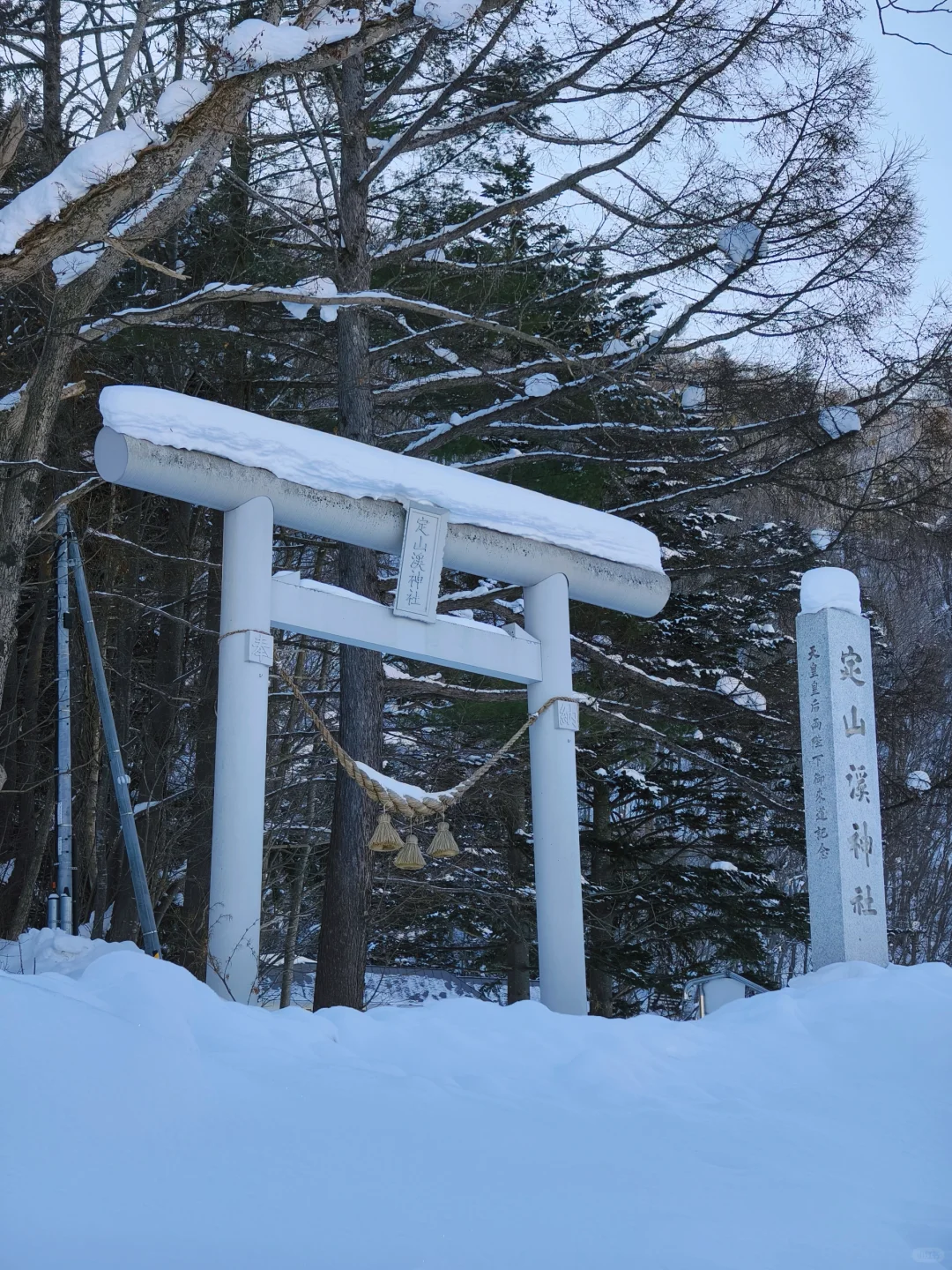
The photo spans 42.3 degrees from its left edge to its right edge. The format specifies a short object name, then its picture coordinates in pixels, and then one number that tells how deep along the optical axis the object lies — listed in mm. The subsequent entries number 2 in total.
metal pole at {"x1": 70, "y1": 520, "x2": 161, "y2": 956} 7367
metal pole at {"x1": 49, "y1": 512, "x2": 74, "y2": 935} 8602
